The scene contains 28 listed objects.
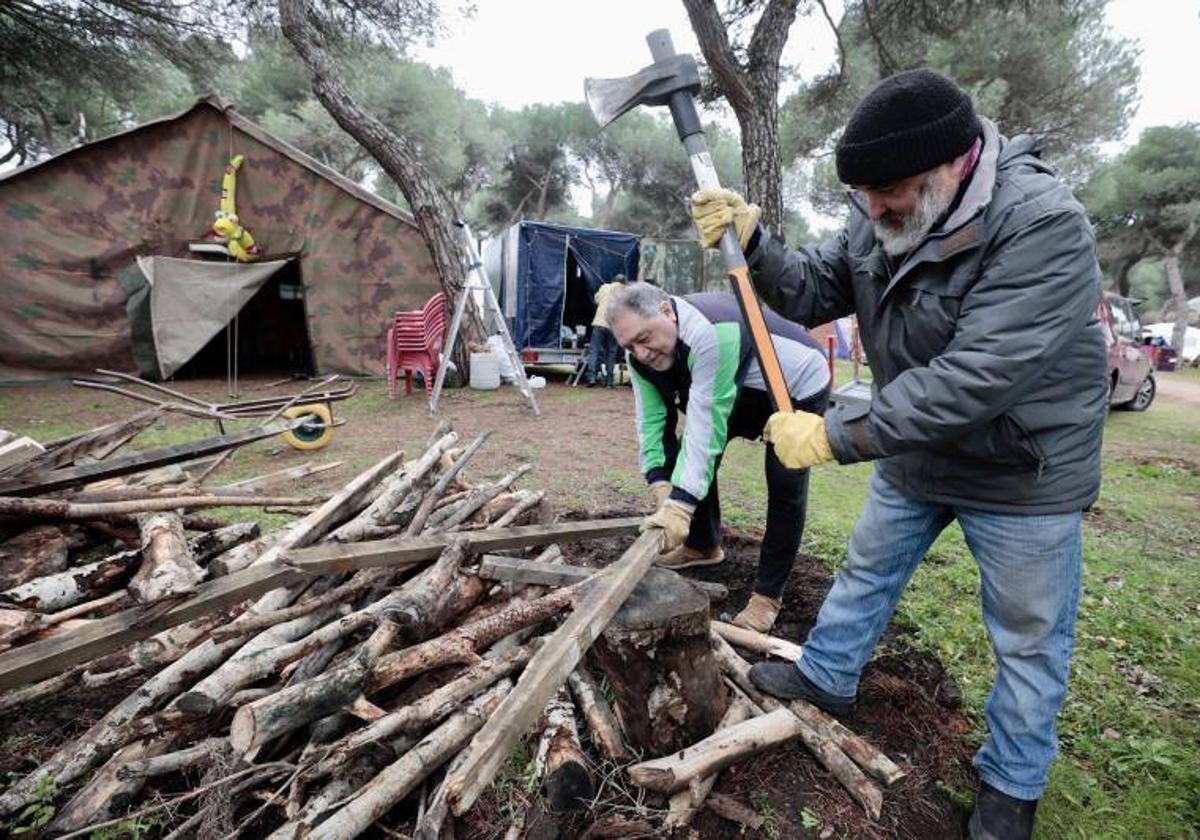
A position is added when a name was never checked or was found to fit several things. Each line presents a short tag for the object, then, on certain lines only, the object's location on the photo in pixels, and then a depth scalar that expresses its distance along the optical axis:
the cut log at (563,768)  1.62
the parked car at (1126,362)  9.13
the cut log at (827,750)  1.75
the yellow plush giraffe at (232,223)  9.33
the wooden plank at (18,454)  3.27
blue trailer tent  11.10
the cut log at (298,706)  1.56
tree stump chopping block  1.74
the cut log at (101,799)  1.56
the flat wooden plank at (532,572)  2.18
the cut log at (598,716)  1.84
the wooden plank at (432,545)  2.05
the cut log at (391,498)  2.76
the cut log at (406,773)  1.49
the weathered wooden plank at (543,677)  1.20
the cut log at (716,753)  1.66
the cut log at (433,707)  1.60
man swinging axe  1.42
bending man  2.41
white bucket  9.11
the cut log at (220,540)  2.76
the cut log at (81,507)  2.73
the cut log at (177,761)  1.61
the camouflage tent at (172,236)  8.98
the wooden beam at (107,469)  2.80
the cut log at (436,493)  2.85
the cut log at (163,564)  1.92
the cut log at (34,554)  2.66
